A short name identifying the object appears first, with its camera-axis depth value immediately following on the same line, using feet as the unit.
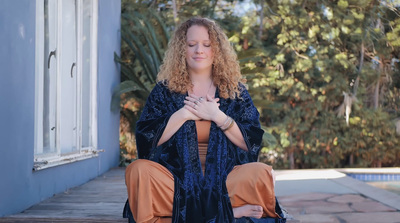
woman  7.15
